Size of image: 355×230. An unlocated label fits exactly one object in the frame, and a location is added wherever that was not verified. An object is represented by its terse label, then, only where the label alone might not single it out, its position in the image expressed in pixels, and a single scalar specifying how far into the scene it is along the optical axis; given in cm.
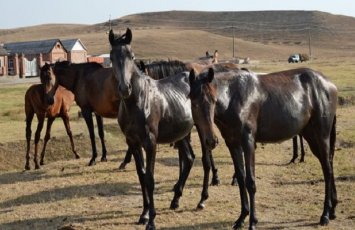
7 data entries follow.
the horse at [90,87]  1273
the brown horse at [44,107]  1395
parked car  7344
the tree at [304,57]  7625
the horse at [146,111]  761
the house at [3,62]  6209
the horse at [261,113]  700
